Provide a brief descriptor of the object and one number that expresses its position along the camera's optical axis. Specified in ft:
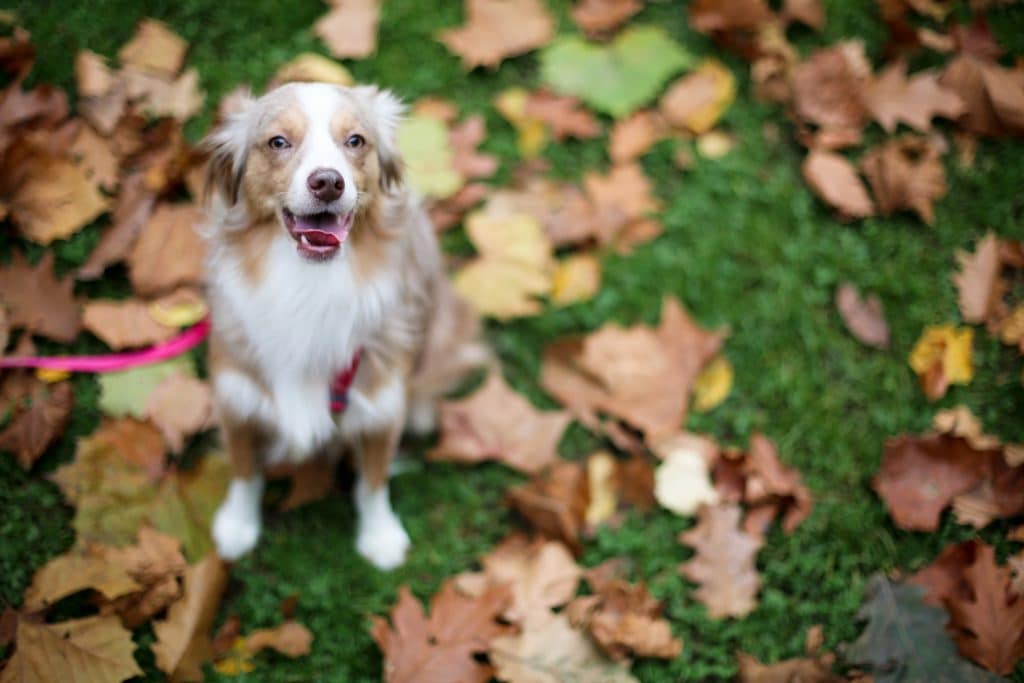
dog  7.88
